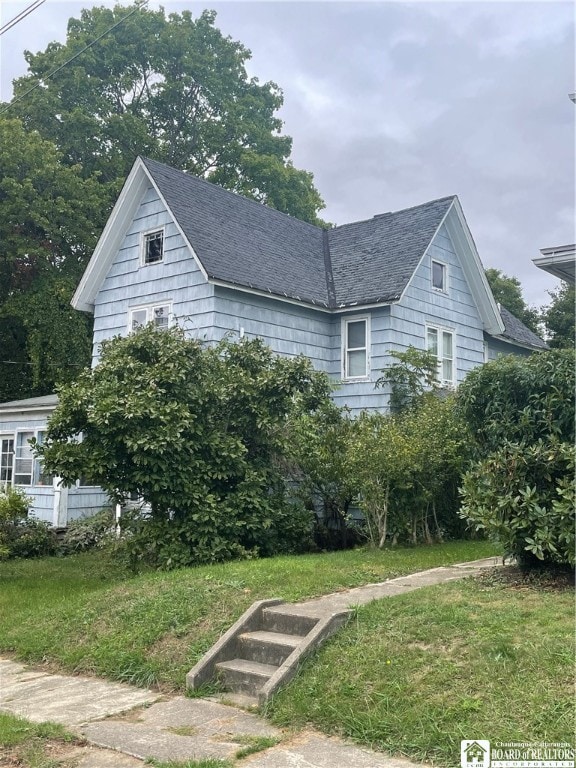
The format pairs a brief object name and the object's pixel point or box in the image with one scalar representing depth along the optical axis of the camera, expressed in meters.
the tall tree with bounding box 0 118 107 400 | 24.59
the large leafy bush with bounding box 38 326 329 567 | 10.82
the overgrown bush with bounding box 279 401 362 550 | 12.63
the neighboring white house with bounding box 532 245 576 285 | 10.99
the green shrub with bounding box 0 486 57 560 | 15.58
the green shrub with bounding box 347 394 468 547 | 11.82
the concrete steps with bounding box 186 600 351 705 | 6.05
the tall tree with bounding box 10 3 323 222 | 30.50
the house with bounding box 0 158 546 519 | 15.58
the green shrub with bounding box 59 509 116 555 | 16.53
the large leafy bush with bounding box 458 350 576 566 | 7.43
